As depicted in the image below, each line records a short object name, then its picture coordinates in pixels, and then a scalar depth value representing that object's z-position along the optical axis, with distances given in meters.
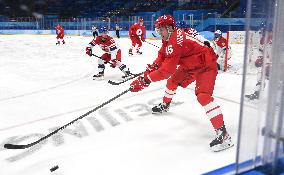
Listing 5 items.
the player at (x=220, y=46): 6.77
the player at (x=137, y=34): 10.16
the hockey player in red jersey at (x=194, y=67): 2.61
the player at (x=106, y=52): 6.06
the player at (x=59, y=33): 14.74
